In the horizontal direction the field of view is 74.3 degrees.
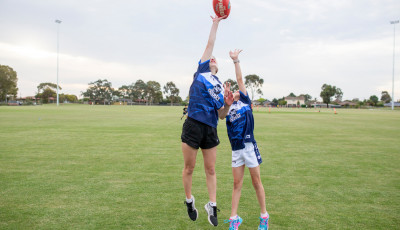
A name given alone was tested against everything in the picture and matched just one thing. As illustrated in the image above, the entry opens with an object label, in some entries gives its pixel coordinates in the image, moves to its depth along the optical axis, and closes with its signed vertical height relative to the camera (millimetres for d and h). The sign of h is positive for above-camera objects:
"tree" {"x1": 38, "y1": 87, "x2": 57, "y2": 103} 139875 +5754
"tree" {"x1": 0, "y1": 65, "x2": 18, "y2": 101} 98625 +8949
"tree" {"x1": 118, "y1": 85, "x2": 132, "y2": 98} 149000 +8832
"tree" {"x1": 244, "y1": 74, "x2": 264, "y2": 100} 123875 +12507
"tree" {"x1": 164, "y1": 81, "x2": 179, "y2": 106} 151375 +9468
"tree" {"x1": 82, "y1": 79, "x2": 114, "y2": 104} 141000 +7756
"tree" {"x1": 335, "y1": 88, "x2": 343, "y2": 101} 161975 +8884
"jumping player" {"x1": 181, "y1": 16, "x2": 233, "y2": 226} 4035 -185
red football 4410 +1676
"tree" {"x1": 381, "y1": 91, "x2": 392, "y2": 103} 172250 +8025
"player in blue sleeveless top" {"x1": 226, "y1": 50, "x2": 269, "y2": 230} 3852 -582
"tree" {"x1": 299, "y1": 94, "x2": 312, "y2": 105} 189275 +7479
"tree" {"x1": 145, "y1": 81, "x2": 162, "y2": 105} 147750 +7952
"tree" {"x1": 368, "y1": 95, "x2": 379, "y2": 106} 170875 +7362
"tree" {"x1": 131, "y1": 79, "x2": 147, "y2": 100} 149000 +9600
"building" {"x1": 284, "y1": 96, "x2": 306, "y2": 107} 184275 +6348
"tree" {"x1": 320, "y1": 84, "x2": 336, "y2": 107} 142300 +8471
